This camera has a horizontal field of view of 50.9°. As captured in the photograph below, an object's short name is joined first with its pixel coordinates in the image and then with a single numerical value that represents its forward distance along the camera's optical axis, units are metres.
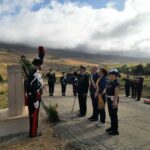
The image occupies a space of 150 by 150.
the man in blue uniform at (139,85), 10.03
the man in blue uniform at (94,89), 5.29
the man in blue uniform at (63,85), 11.05
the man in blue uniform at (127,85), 11.51
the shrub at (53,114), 5.13
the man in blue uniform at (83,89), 5.66
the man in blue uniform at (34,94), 4.32
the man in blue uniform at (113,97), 4.29
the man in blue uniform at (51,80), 10.55
